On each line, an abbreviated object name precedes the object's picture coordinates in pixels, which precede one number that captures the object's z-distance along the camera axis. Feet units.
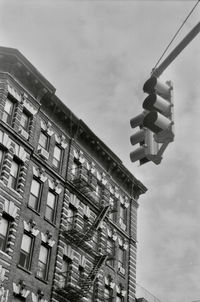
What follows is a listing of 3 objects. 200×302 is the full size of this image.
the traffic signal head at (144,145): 31.32
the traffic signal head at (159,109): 30.17
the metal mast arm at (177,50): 31.01
